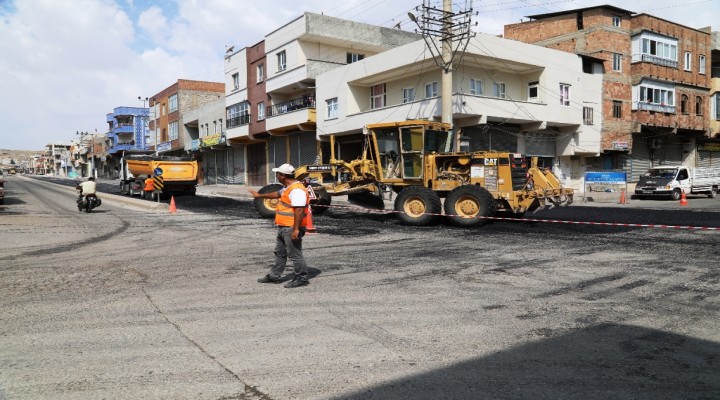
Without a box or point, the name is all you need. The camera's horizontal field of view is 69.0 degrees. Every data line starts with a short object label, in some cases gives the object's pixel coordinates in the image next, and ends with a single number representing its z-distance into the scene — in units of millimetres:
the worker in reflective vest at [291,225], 6977
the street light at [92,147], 90712
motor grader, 13938
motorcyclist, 19188
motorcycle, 19391
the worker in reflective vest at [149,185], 26270
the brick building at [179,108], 54969
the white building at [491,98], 26531
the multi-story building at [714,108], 39531
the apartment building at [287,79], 33656
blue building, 78256
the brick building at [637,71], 33281
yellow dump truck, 27139
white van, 27344
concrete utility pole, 20984
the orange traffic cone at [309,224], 7152
